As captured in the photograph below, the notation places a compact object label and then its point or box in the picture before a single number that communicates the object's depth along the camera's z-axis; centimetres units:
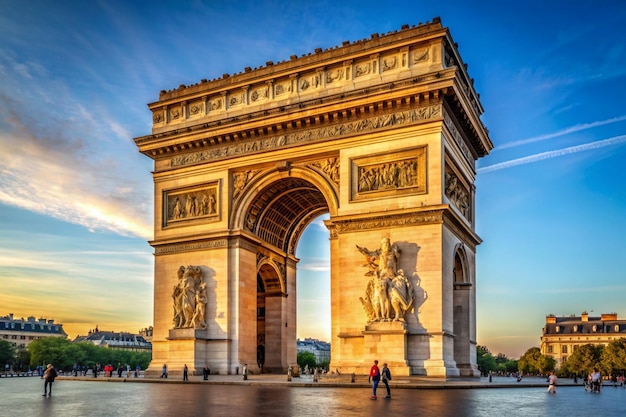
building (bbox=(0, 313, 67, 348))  12838
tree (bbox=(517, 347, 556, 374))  9306
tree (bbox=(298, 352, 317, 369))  11779
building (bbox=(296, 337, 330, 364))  18625
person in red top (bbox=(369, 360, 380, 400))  2016
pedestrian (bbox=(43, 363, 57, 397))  2230
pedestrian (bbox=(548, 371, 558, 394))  2425
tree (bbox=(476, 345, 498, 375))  10972
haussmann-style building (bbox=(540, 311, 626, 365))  11150
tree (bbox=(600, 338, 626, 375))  7135
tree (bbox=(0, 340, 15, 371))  9890
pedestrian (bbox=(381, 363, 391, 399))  2059
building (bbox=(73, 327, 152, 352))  15788
